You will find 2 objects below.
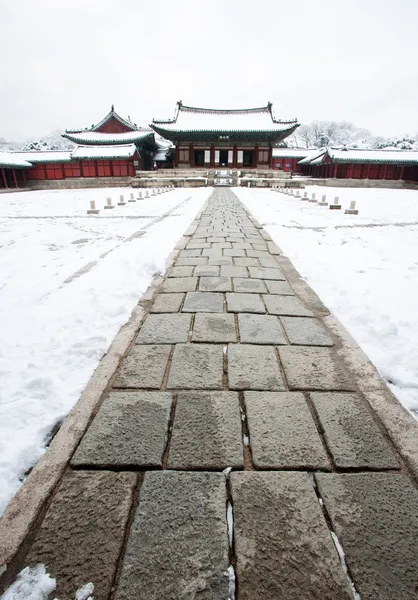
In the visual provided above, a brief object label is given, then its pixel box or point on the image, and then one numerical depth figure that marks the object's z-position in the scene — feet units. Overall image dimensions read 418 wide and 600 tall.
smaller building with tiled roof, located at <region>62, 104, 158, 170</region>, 95.19
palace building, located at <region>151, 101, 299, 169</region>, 89.81
